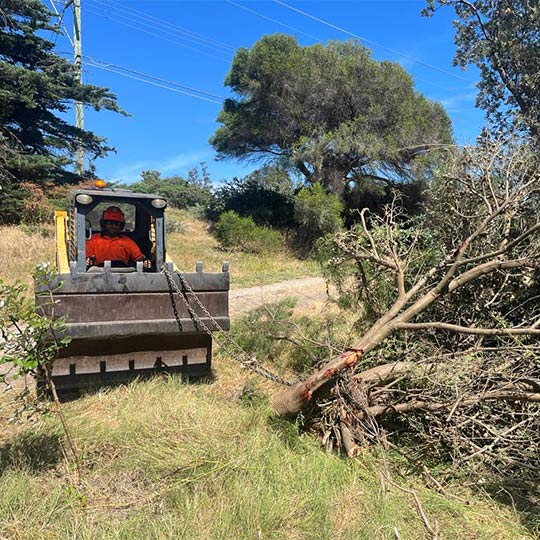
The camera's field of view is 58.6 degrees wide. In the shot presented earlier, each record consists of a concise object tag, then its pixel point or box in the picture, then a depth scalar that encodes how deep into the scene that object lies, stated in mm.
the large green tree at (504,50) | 11766
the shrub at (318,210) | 18156
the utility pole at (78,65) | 17966
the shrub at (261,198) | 21234
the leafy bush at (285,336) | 5449
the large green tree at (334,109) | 18828
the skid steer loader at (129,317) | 3957
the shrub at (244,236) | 18250
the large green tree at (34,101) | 15195
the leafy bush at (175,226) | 20062
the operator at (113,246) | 5312
